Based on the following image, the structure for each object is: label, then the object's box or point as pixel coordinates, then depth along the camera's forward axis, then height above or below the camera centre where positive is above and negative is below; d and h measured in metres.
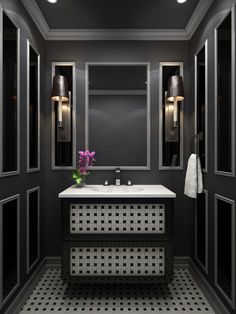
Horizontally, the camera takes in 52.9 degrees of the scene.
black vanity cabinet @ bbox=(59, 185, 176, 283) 2.04 -0.73
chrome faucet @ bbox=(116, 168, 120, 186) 2.58 -0.26
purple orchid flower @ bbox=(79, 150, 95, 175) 2.45 -0.08
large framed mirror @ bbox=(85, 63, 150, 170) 2.62 +0.34
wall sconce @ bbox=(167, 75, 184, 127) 2.45 +0.68
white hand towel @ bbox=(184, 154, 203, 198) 2.17 -0.24
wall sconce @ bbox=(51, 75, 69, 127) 2.48 +0.69
